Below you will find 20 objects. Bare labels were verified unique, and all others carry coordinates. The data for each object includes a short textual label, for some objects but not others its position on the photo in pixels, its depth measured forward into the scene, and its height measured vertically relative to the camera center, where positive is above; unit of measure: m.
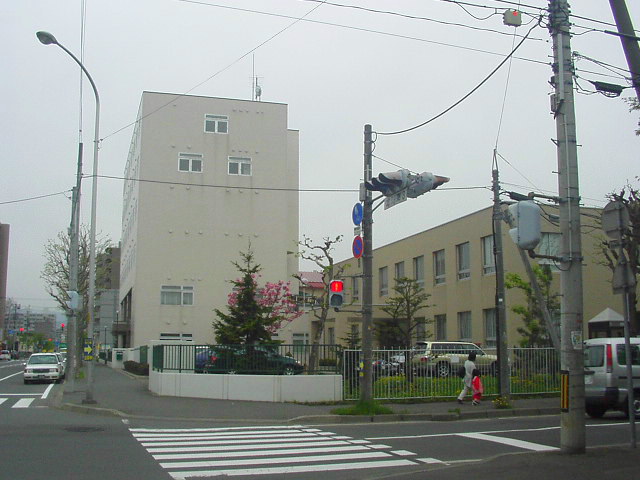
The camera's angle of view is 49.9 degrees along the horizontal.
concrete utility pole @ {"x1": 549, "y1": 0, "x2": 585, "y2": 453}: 9.89 +1.23
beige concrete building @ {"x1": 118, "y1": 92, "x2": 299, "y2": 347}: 44.78 +7.66
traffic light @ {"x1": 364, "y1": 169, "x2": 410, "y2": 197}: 15.59 +3.18
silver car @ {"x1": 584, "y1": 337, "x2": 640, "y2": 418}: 15.67 -1.29
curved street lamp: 21.17 +4.93
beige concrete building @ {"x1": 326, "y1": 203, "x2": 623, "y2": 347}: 34.62 +2.57
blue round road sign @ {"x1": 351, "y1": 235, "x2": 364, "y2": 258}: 16.89 +1.82
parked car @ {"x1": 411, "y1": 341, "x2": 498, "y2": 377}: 20.33 -1.28
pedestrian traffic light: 16.30 +0.62
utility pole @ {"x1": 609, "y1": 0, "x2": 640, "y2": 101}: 11.22 +4.54
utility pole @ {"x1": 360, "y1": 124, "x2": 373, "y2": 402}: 16.88 +0.86
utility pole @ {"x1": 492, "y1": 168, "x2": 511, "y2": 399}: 19.25 +0.52
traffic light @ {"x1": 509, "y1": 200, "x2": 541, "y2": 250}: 10.23 +1.41
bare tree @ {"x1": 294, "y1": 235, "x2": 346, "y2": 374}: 26.95 +2.05
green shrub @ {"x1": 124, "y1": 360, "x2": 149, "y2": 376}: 35.72 -2.60
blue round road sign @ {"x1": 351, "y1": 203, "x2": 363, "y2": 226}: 17.05 +2.61
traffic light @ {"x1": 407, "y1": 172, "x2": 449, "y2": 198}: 15.38 +3.05
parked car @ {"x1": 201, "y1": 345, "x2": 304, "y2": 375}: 20.81 -1.25
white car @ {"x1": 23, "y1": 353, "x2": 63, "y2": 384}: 33.50 -2.36
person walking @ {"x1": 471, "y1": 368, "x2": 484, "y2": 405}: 19.08 -1.90
